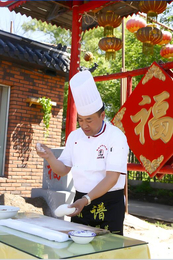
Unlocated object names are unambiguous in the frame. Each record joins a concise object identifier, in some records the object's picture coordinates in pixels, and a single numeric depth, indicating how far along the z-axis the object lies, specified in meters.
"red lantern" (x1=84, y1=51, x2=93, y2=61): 8.30
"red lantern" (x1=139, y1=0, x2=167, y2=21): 5.09
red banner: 4.43
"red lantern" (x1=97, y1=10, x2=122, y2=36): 5.65
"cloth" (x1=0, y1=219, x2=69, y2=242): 1.53
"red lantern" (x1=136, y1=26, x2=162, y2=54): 5.52
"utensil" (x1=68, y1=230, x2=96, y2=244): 1.50
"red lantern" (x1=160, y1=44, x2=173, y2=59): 7.54
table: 1.37
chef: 2.12
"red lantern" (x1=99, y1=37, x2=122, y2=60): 5.85
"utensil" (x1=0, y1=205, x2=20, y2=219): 2.02
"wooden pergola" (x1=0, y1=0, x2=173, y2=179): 5.36
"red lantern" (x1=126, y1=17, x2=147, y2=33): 7.56
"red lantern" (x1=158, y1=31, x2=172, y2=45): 7.46
